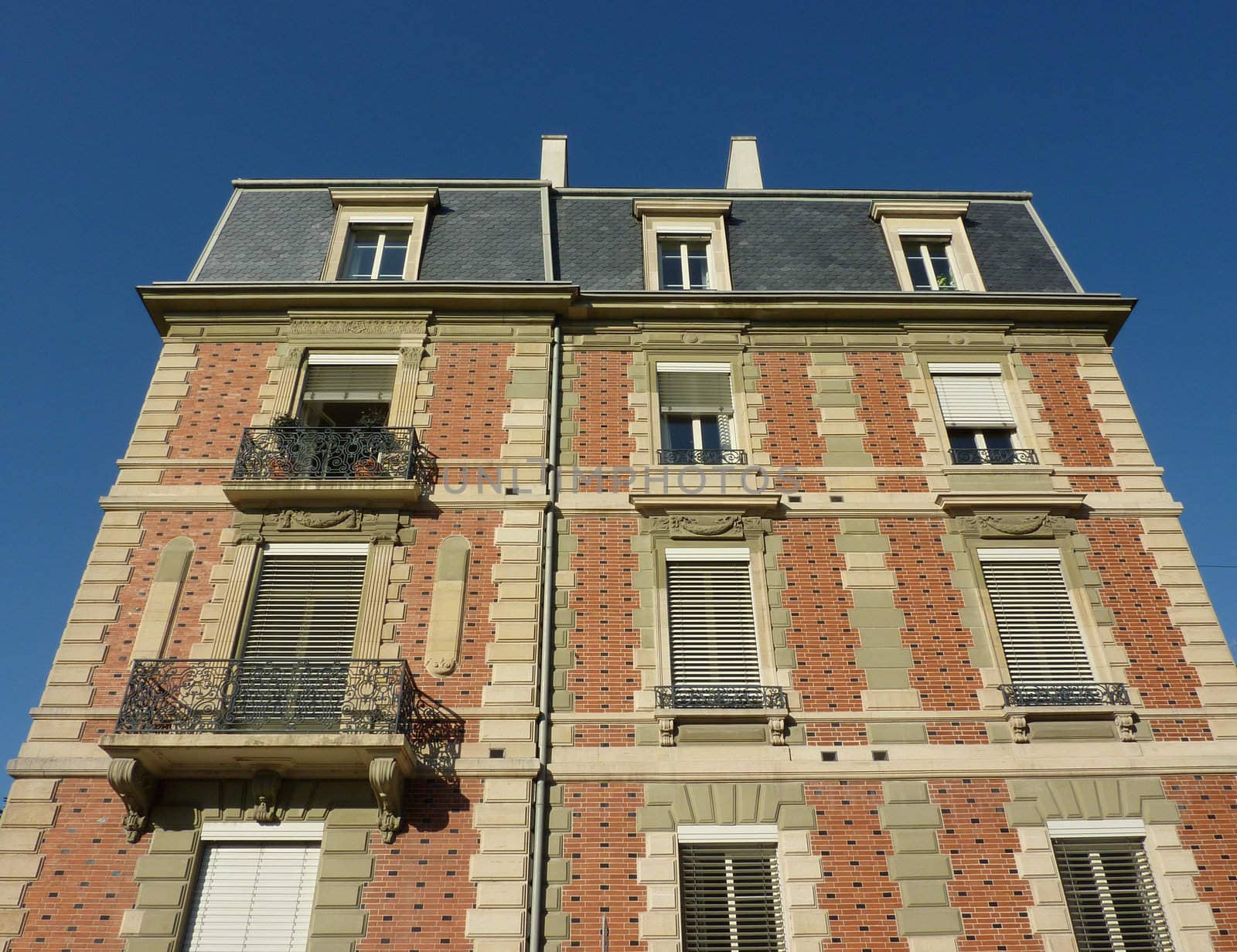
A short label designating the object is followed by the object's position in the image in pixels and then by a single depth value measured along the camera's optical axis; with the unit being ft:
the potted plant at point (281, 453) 42.73
